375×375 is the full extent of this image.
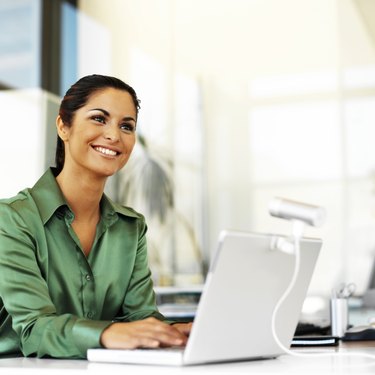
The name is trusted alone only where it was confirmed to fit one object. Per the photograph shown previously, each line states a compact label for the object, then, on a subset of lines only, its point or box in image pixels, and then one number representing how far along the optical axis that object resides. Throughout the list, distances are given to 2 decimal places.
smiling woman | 2.90
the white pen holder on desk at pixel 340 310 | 3.37
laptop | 2.57
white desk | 2.56
